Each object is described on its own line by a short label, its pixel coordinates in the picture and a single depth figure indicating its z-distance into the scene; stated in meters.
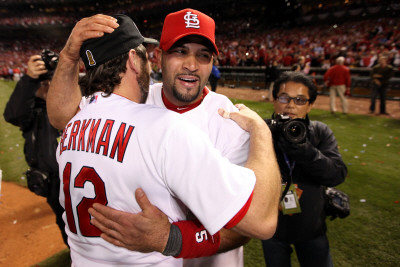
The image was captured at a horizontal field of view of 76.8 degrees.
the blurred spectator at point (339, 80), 9.50
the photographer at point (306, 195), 1.92
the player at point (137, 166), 1.05
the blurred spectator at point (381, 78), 9.20
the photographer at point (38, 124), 2.66
